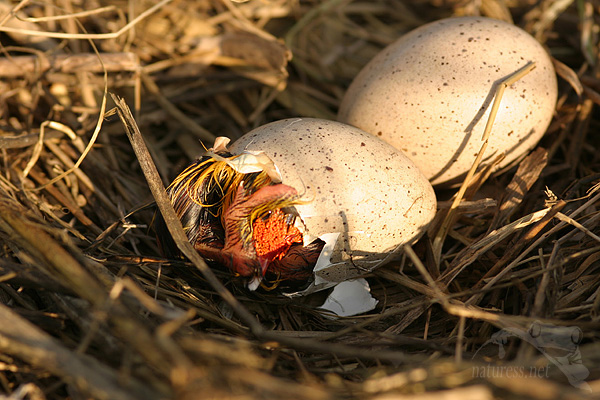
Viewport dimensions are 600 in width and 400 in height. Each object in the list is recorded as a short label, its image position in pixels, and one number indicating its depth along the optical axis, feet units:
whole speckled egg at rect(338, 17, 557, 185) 3.90
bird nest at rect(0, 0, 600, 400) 3.77
